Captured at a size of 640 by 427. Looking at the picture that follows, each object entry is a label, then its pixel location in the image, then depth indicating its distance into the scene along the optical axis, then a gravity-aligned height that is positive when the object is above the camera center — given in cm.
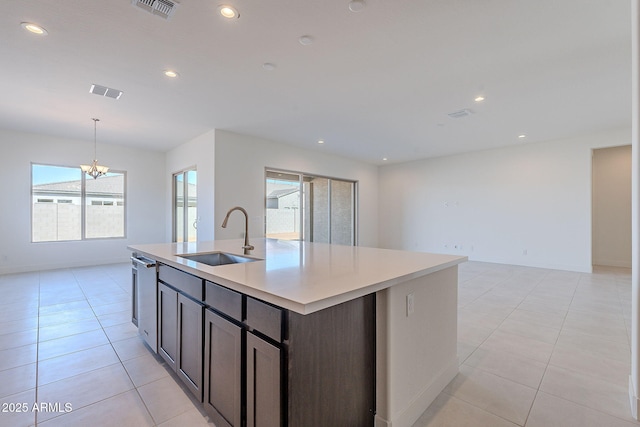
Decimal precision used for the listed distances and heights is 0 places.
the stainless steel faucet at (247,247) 243 -29
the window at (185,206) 641 +19
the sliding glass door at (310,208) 662 +16
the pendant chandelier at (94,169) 529 +83
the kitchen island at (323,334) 119 -61
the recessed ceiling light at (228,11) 219 +158
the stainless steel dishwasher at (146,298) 228 -73
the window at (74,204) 595 +20
